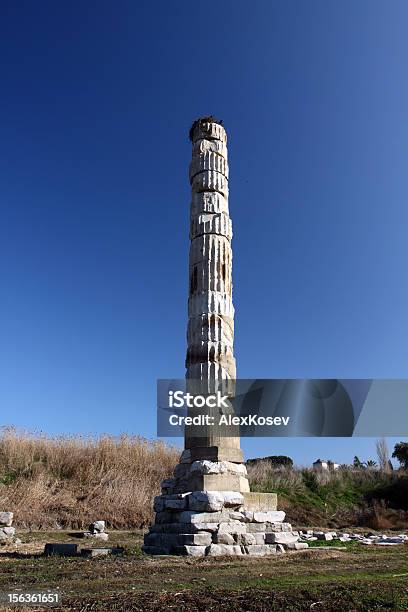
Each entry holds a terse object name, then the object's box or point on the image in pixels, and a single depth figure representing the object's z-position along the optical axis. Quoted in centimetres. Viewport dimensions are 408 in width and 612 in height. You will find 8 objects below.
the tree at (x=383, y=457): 2683
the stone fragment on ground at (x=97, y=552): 873
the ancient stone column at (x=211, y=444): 947
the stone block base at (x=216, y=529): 910
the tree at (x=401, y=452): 3519
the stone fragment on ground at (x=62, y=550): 925
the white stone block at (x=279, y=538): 988
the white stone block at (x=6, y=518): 1296
